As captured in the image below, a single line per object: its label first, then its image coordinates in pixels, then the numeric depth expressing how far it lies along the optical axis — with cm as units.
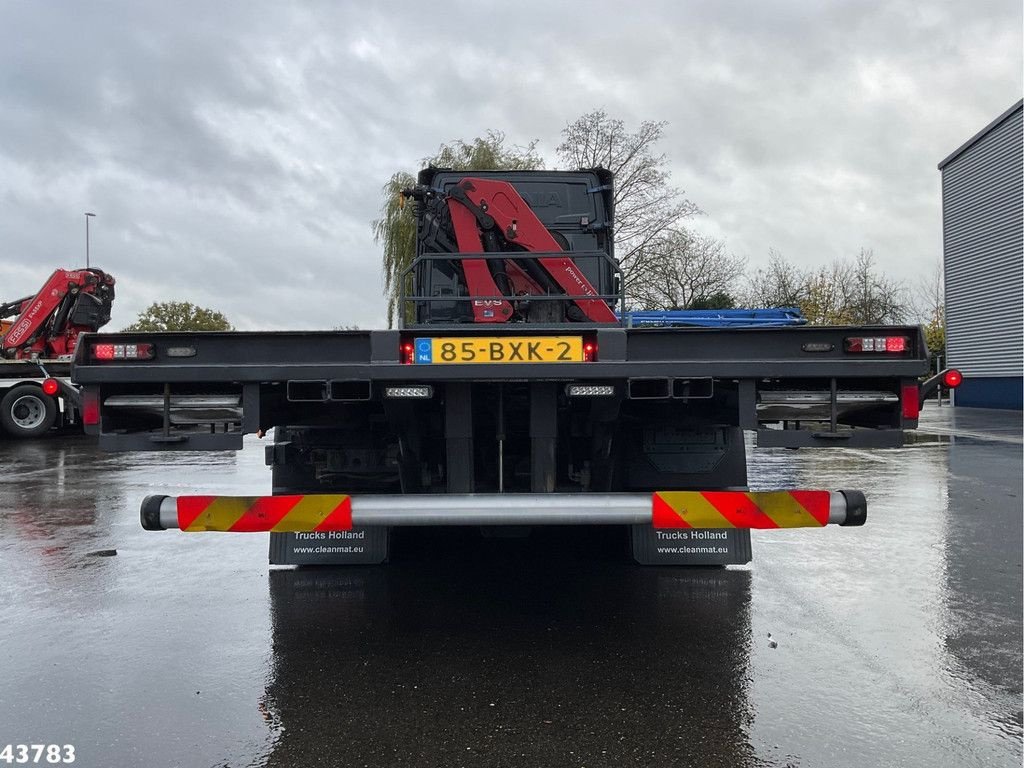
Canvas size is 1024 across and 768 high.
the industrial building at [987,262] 2502
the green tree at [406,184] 2963
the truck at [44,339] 1733
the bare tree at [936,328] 3831
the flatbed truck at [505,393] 383
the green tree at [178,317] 5081
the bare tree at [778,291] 4056
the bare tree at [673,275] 2728
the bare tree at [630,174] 2823
